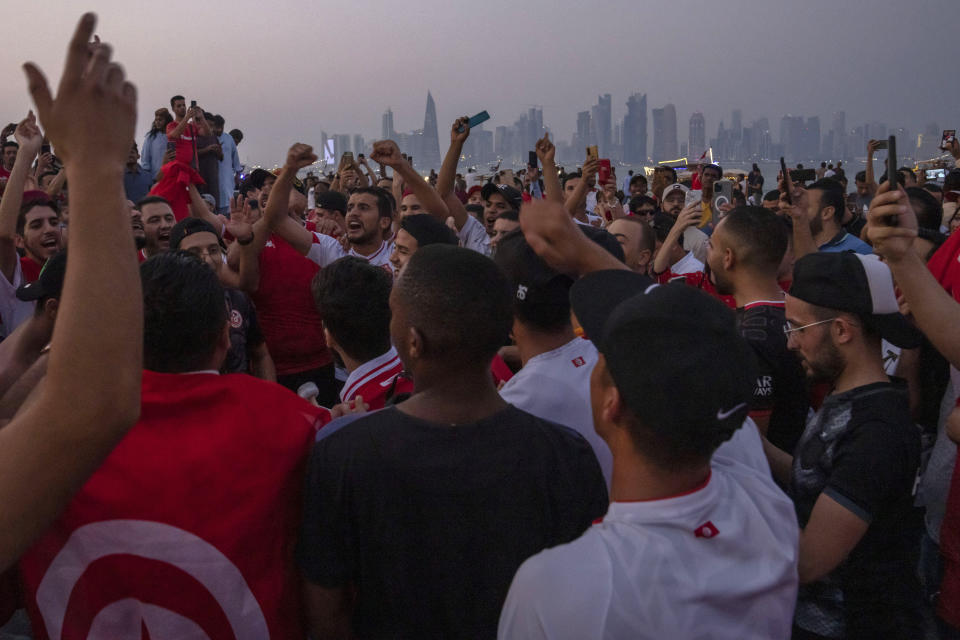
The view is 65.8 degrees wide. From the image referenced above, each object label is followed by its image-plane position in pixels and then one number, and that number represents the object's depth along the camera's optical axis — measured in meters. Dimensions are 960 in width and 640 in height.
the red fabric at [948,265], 3.70
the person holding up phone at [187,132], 8.66
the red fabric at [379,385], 2.94
